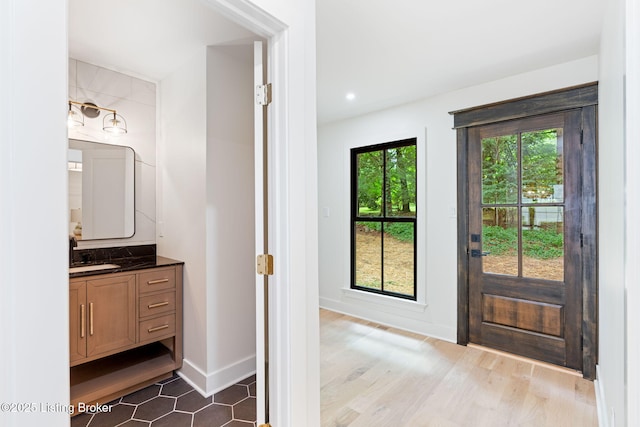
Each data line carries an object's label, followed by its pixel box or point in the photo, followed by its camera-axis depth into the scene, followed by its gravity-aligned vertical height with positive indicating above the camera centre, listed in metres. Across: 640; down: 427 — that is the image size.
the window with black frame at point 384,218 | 3.46 -0.07
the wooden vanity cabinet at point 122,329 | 1.95 -0.81
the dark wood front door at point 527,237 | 2.44 -0.22
